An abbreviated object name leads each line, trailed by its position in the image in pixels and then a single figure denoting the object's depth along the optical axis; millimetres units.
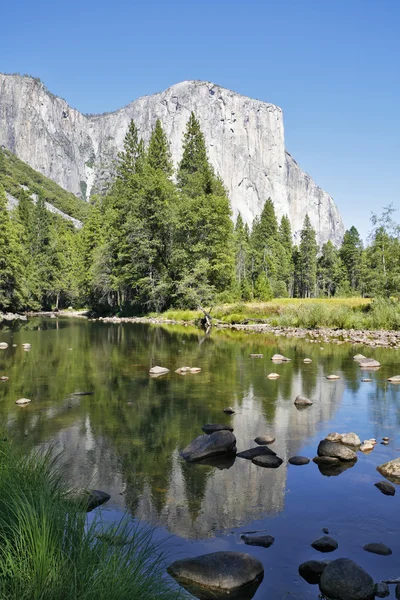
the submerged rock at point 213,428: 10094
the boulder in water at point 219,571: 4852
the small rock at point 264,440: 9570
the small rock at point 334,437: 9481
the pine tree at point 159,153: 58875
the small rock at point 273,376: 16234
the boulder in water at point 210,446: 8672
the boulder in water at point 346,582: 4578
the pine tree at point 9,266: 50000
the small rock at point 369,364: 18125
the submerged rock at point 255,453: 8732
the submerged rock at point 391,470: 7820
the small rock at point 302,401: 12531
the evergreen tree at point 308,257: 93875
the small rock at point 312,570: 4962
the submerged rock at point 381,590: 4648
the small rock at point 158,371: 16953
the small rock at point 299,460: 8461
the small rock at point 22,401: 12184
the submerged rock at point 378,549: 5467
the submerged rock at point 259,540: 5652
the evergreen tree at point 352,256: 93750
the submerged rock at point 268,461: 8281
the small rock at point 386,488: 7223
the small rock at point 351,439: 9266
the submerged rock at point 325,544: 5535
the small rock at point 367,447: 9094
